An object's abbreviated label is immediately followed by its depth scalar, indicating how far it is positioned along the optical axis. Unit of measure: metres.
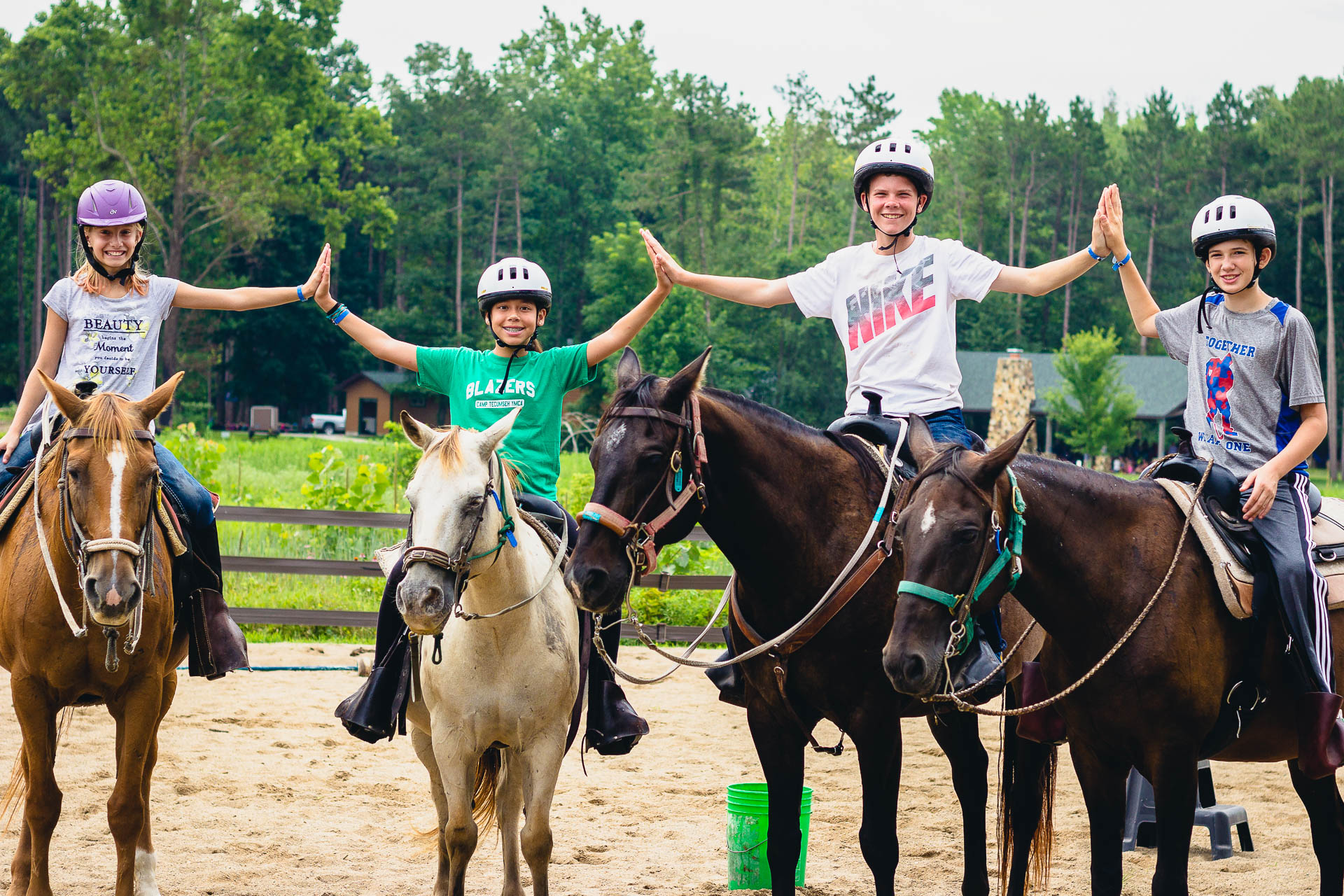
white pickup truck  60.19
